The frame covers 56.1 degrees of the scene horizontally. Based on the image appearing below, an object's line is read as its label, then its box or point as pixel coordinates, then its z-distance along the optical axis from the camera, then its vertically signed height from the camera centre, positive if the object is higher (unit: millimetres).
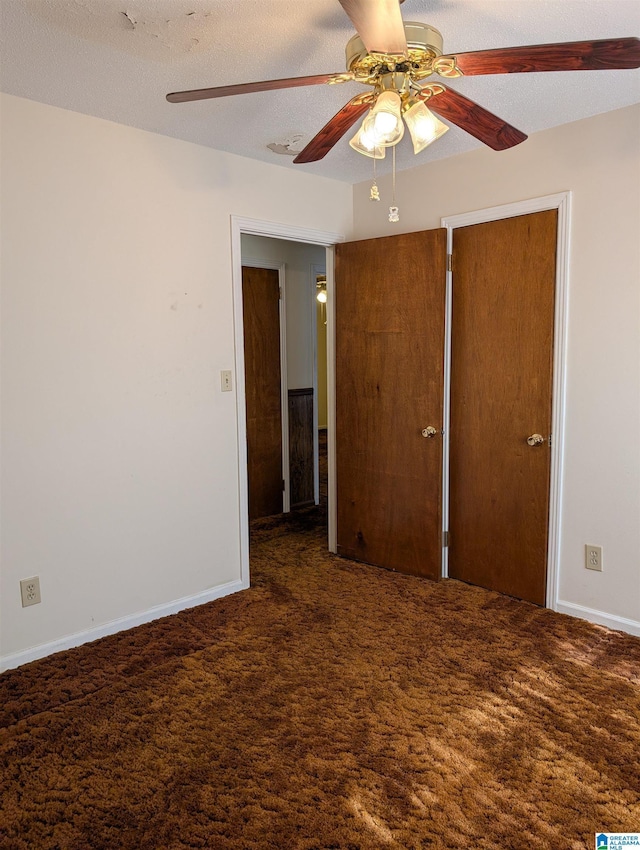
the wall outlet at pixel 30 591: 2598 -979
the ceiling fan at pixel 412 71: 1401 +768
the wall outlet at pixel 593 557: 2896 -963
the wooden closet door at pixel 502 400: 3014 -215
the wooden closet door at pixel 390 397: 3375 -219
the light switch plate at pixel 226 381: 3262 -101
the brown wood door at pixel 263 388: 4719 -206
